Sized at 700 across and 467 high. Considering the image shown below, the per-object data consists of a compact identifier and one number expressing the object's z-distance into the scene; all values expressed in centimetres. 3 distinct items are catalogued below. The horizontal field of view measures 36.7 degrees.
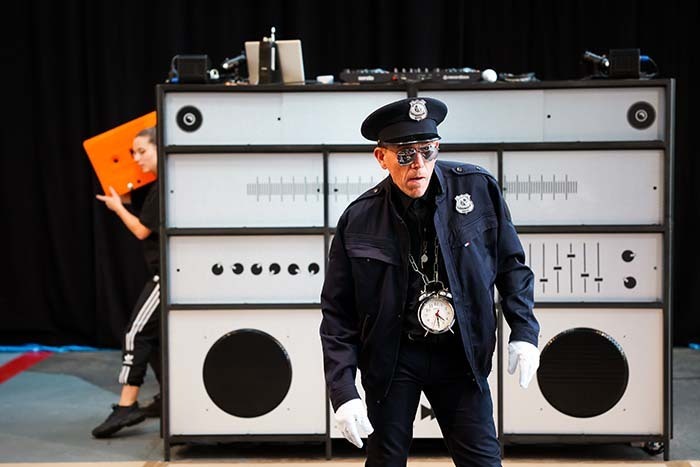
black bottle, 462
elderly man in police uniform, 289
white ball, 460
